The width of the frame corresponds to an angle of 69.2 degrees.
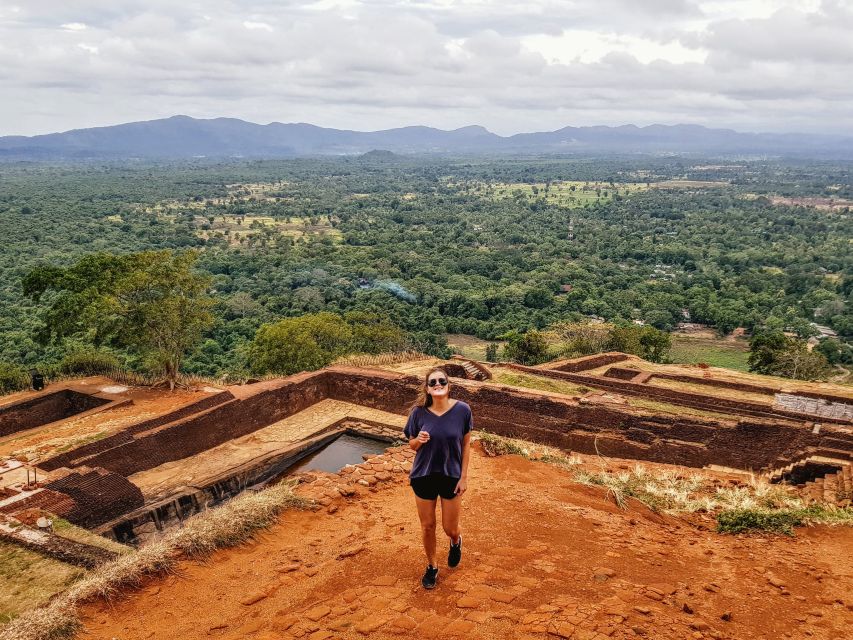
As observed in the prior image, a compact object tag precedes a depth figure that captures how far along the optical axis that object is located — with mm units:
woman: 4879
